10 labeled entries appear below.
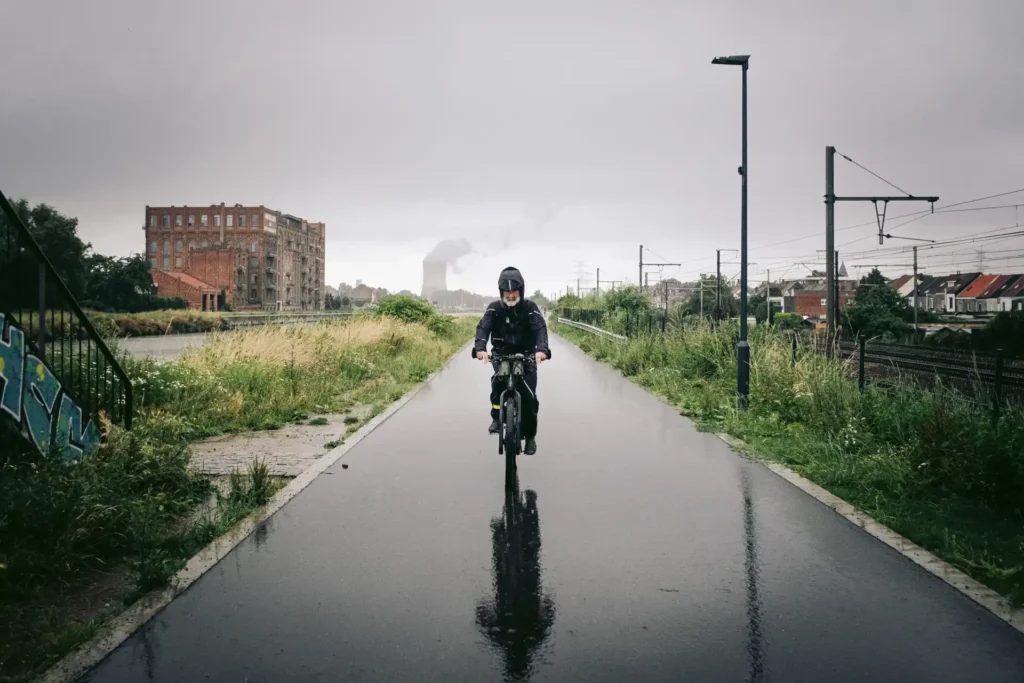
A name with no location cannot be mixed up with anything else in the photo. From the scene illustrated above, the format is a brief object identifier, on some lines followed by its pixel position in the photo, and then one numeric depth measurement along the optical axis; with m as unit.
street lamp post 12.36
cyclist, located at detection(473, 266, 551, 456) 7.77
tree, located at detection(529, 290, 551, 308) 131.52
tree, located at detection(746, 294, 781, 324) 112.62
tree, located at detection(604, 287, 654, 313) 47.91
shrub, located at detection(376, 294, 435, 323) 35.19
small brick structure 96.44
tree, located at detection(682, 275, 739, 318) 94.32
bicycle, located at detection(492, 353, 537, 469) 7.25
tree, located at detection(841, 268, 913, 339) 68.50
